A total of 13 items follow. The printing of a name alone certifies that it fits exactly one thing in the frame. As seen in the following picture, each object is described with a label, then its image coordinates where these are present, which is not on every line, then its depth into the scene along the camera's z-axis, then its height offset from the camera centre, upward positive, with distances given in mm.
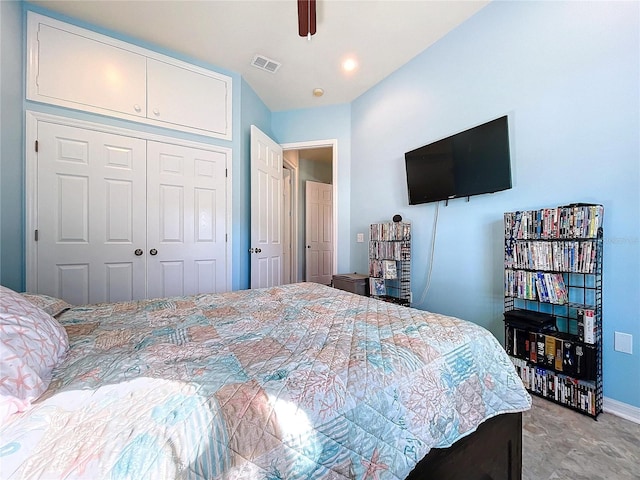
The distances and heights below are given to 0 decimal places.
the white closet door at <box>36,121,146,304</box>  2176 +234
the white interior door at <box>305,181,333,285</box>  5168 +168
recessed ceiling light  2797 +1858
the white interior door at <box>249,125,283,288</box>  3127 +370
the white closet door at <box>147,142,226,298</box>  2613 +215
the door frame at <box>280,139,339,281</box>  3672 +1153
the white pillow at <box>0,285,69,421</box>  527 -259
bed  485 -349
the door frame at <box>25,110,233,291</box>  2092 +442
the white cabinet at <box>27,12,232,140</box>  2146 +1452
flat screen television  2057 +646
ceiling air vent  2750 +1853
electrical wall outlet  1534 -593
